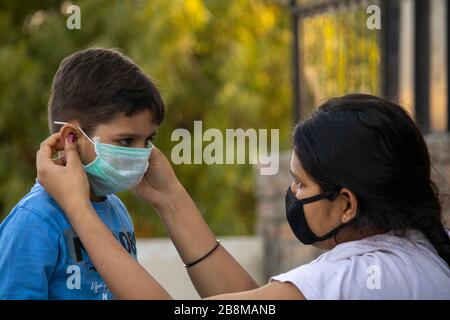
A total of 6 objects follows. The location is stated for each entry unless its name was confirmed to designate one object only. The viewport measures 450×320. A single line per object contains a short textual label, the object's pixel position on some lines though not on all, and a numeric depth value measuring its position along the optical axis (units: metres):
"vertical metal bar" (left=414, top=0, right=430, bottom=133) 6.60
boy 2.36
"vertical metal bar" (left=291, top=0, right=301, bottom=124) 8.08
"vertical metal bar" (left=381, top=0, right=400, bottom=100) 7.03
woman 2.19
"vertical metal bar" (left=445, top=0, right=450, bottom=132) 6.32
